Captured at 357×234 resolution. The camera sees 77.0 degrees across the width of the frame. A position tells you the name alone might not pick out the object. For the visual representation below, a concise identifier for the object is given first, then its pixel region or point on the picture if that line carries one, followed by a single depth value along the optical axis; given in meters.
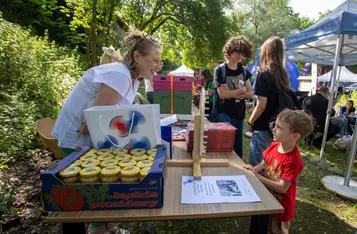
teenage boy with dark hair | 2.32
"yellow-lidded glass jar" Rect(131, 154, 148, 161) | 1.03
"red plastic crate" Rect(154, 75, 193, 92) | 2.28
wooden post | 1.30
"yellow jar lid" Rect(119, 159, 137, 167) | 0.96
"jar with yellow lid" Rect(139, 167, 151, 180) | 0.89
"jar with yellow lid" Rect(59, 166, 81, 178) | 0.87
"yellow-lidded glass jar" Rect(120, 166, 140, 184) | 0.89
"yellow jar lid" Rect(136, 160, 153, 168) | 0.96
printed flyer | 1.03
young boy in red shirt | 1.35
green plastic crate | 2.36
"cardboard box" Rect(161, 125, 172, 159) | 1.45
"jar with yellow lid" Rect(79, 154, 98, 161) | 1.06
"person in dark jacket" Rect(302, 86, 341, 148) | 4.86
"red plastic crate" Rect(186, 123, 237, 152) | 1.63
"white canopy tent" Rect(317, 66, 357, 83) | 11.57
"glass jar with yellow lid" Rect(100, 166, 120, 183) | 0.89
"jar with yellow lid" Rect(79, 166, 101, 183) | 0.88
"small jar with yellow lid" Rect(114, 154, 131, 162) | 1.04
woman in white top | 1.23
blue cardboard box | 0.86
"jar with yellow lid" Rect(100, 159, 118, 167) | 0.97
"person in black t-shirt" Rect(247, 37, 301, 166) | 1.99
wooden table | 0.87
